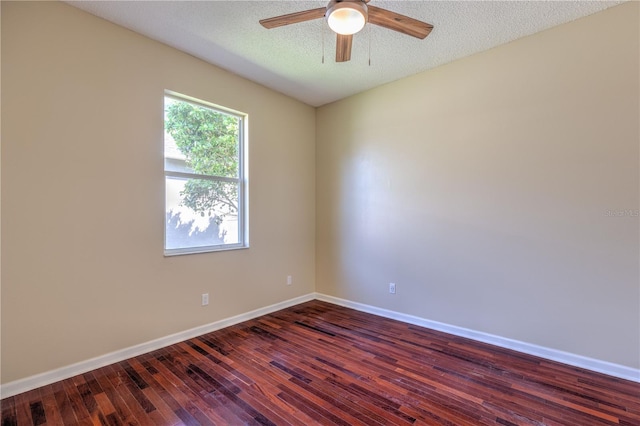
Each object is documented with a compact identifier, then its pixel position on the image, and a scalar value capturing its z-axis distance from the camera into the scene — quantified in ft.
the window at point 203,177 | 9.38
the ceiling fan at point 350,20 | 5.47
